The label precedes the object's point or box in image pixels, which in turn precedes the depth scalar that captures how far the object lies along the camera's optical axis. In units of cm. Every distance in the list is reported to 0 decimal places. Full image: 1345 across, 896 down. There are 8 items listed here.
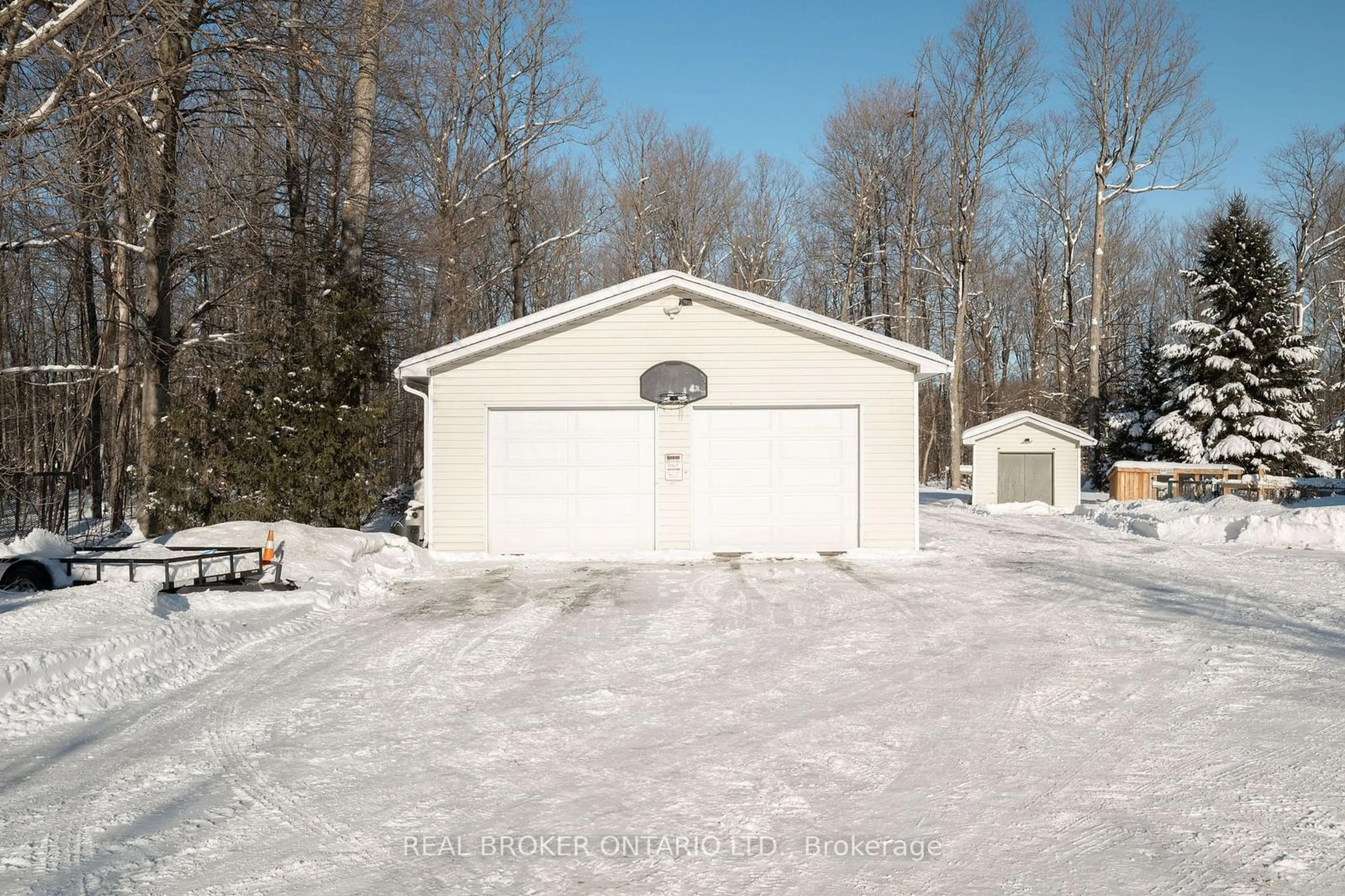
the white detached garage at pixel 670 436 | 1423
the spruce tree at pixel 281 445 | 1466
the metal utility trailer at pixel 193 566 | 973
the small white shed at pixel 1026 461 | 2545
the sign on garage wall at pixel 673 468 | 1427
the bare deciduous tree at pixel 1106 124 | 3094
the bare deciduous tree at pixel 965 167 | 3161
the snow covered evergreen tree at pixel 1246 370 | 2748
